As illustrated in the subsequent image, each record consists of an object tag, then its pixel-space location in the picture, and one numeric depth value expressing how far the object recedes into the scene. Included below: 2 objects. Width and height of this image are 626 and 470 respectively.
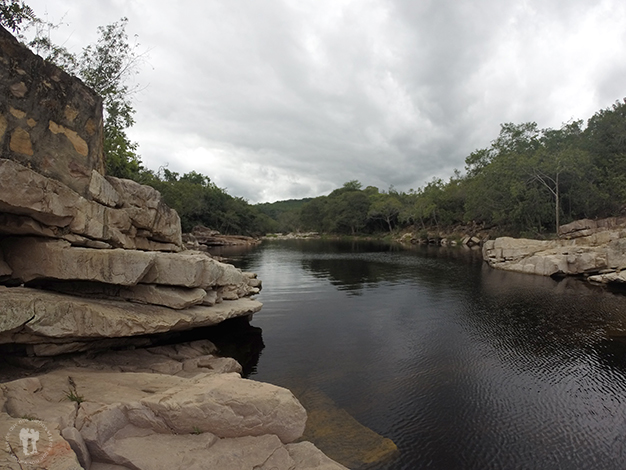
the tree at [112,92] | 21.73
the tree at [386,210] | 88.56
